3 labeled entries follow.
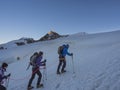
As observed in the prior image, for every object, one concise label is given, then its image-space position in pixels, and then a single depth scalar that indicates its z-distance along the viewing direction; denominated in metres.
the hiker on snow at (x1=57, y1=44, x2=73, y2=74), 6.49
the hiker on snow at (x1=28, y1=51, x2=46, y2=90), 5.56
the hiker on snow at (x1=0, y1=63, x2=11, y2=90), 4.75
